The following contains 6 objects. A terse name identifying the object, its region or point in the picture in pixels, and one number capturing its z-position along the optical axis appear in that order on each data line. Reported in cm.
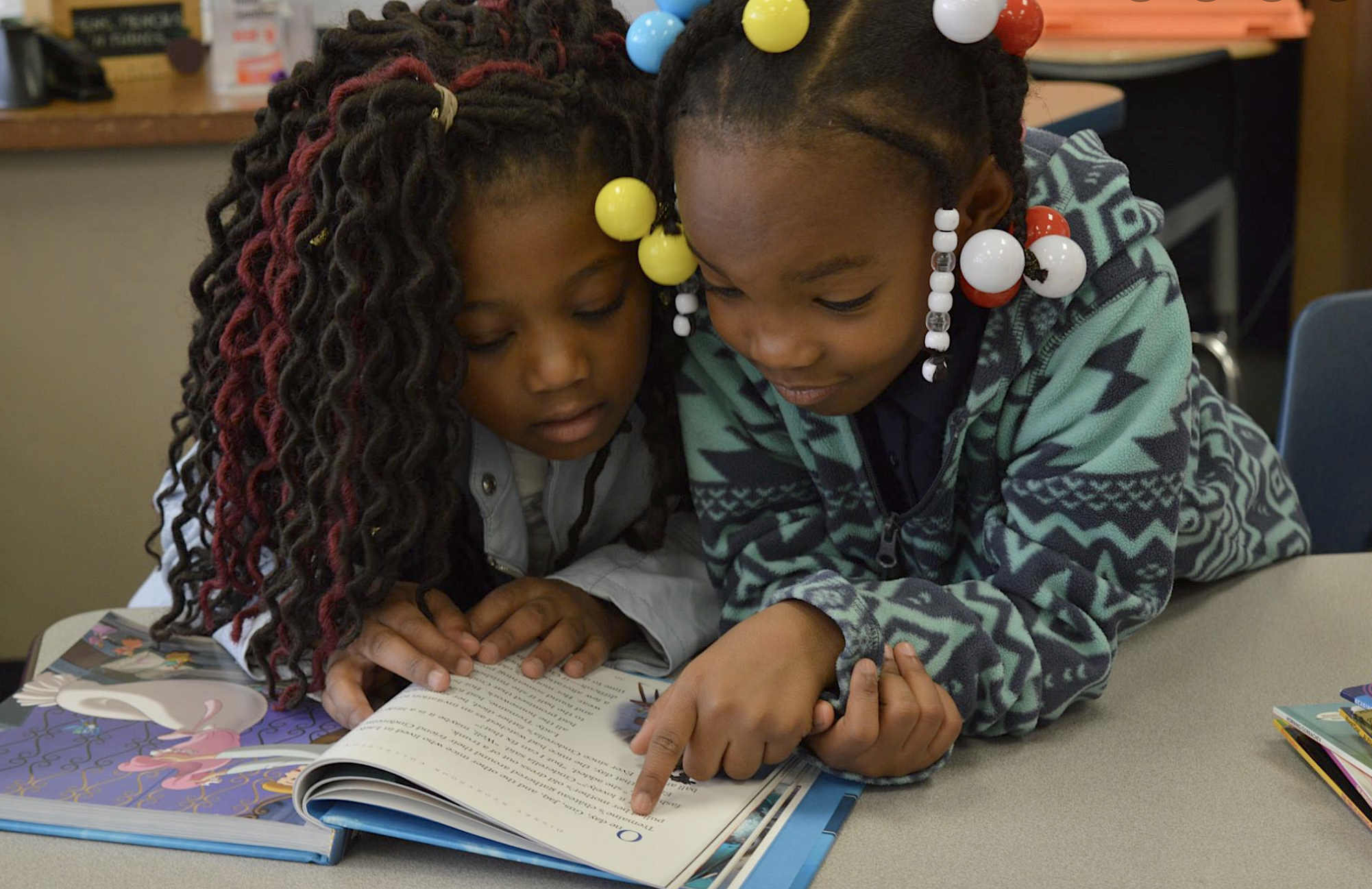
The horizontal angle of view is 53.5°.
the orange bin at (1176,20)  264
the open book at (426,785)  68
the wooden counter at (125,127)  185
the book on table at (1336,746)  69
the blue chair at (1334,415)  123
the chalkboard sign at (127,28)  227
